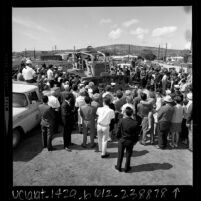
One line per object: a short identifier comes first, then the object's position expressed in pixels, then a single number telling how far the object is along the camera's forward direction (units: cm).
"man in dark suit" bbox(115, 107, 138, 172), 502
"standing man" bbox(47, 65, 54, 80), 1186
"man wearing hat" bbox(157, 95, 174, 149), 638
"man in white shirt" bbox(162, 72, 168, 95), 1392
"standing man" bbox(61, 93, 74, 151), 621
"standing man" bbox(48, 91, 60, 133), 683
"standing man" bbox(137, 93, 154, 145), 677
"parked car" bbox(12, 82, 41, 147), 636
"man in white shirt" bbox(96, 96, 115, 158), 582
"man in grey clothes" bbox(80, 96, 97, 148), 632
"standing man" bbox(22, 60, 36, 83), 1037
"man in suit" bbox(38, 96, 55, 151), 611
